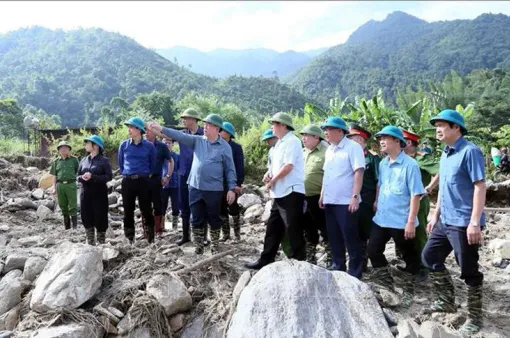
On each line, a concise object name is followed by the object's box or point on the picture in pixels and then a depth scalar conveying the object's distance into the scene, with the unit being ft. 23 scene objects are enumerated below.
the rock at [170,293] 11.92
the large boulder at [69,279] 11.51
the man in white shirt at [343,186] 12.80
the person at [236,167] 18.66
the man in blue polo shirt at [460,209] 10.11
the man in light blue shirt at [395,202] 12.17
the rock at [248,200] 28.37
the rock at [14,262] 14.20
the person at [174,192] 23.16
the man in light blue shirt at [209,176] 14.92
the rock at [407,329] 10.02
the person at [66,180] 22.80
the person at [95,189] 17.34
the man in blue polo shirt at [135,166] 16.87
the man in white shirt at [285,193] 13.51
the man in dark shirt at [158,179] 17.89
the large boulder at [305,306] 9.94
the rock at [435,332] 10.10
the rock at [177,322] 11.87
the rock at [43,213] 27.63
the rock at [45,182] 37.29
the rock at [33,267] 13.64
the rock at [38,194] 33.24
